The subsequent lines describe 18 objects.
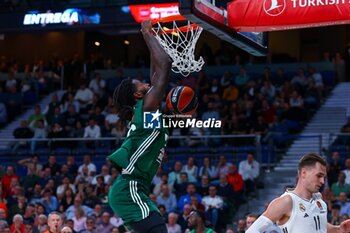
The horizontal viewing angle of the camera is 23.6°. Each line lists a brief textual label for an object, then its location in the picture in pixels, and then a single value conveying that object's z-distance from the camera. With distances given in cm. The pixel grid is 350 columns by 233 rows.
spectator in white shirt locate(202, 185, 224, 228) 1623
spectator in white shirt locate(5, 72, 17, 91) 2648
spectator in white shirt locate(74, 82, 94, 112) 2433
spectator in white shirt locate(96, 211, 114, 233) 1645
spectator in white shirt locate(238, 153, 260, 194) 1804
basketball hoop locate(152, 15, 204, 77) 991
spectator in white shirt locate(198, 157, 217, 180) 1812
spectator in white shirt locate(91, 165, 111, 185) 1873
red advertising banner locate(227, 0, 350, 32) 1002
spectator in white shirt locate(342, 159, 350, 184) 1667
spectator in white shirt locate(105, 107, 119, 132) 2187
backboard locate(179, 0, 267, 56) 909
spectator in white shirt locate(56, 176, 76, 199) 1848
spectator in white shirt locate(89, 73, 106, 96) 2488
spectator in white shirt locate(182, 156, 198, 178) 1833
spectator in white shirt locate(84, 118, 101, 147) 2162
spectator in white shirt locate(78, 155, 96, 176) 1964
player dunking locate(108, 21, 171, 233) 694
